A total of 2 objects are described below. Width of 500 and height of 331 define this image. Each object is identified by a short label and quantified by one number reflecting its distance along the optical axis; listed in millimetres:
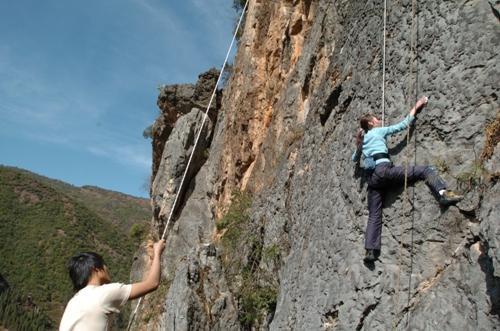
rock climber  5691
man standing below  3336
